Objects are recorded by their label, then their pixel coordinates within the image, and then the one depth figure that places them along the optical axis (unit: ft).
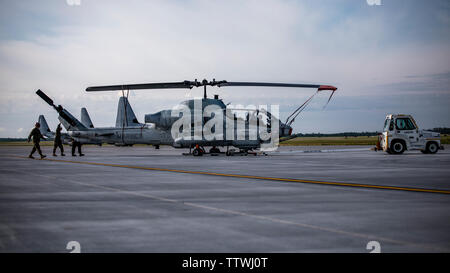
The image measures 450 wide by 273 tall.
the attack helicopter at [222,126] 89.25
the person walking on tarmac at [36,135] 82.97
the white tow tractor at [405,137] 97.09
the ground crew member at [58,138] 97.26
